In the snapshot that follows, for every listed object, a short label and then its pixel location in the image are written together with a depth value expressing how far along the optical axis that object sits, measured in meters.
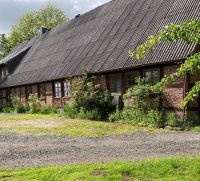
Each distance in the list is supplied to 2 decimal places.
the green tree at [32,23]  63.44
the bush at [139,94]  16.98
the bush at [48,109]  26.28
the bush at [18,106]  29.87
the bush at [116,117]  18.31
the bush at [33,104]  28.03
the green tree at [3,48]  68.69
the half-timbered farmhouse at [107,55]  16.84
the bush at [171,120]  15.22
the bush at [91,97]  19.86
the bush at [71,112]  21.61
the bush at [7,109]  31.88
